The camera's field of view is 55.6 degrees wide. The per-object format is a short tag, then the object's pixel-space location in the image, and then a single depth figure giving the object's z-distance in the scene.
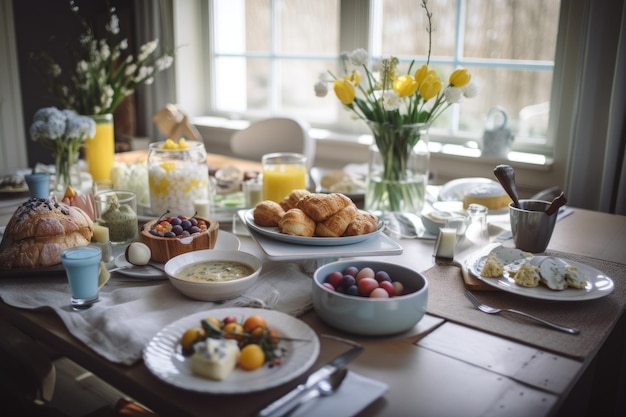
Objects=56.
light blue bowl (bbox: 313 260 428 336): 0.99
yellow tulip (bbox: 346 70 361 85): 1.65
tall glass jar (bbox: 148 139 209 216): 1.66
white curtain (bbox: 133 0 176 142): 3.80
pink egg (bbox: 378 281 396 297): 1.06
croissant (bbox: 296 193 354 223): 1.29
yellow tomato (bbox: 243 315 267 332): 0.95
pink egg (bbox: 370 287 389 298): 1.04
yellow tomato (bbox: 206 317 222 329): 0.95
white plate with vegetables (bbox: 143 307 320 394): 0.84
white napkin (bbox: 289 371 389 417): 0.81
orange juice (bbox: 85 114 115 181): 2.08
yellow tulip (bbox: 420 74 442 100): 1.54
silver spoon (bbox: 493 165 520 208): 1.42
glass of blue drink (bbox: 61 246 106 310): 1.09
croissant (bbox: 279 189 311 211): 1.40
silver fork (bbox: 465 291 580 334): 1.05
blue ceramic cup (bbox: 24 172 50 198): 1.73
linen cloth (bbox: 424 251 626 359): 1.01
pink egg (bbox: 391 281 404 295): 1.08
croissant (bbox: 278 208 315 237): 1.27
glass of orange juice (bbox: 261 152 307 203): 1.74
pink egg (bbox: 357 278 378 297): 1.06
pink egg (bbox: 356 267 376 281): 1.11
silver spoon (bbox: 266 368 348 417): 0.79
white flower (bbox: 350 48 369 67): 1.61
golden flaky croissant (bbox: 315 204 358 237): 1.28
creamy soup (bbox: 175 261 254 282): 1.17
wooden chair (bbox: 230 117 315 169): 2.68
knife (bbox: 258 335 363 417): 0.79
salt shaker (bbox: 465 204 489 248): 1.54
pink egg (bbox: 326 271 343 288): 1.10
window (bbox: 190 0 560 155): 2.71
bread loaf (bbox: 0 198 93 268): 1.25
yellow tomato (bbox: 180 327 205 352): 0.91
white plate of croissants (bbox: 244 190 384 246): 1.27
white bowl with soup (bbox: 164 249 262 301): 1.12
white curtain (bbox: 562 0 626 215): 2.21
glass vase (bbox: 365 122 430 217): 1.67
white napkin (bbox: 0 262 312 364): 0.99
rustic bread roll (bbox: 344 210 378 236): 1.29
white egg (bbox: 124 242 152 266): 1.28
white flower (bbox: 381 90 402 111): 1.52
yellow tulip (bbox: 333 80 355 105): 1.60
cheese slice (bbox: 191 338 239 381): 0.85
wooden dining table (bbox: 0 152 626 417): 0.84
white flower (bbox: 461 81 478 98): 1.61
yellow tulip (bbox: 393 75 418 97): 1.54
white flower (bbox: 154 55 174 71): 2.26
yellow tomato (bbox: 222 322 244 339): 0.93
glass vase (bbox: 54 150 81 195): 1.91
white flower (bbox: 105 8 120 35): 2.17
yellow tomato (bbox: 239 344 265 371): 0.88
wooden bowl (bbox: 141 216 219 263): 1.30
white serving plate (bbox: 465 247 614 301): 1.16
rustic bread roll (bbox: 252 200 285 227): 1.34
